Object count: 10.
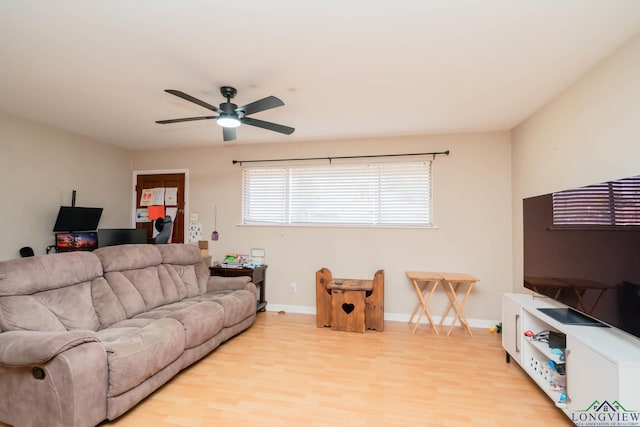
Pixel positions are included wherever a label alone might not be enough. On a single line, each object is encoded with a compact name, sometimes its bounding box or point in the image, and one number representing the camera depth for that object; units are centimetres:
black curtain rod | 401
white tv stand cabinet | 155
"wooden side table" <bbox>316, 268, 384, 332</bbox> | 364
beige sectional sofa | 176
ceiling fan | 230
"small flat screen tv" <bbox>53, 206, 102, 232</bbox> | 372
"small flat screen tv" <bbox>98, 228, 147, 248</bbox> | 388
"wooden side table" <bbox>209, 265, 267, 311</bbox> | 416
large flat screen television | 169
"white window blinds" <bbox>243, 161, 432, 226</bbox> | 412
